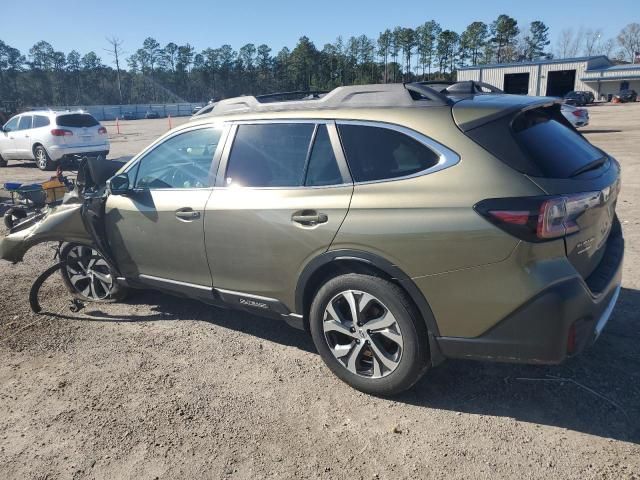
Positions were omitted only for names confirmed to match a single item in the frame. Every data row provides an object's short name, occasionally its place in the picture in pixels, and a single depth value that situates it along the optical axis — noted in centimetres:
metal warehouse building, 5944
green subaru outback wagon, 258
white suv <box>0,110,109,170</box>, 1580
